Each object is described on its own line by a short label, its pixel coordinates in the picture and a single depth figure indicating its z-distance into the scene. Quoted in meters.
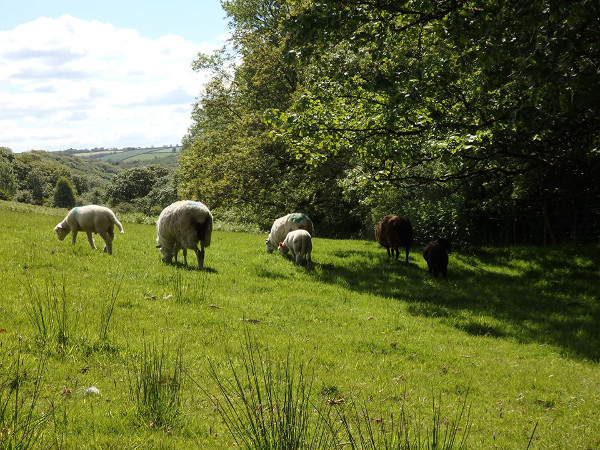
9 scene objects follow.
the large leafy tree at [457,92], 8.80
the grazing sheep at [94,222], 14.77
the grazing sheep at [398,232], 19.25
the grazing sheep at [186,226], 14.28
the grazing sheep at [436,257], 16.89
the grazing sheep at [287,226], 19.12
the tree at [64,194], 123.76
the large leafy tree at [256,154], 31.55
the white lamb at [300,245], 17.20
